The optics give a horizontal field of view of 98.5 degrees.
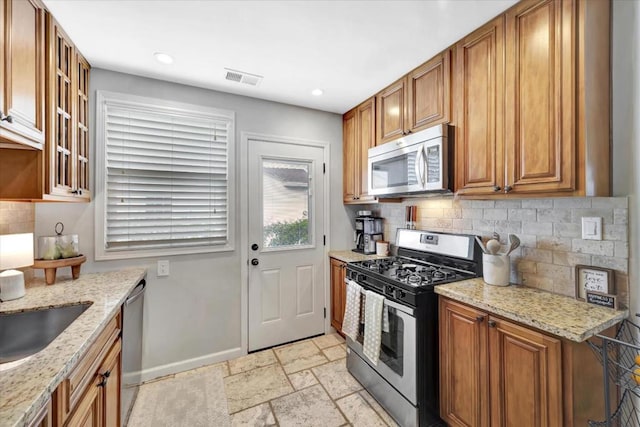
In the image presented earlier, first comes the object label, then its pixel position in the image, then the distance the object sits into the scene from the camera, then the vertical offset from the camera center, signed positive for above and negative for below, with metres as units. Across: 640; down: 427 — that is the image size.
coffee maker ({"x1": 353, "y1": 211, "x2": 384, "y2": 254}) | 3.02 -0.20
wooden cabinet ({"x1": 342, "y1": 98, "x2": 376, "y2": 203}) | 2.76 +0.69
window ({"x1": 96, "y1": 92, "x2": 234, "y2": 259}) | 2.19 +0.30
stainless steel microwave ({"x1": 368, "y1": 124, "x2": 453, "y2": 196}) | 1.88 +0.38
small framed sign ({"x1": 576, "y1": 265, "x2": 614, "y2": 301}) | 1.38 -0.35
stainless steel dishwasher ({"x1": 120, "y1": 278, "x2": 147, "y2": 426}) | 1.62 -0.87
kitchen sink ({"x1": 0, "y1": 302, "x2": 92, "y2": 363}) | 1.31 -0.57
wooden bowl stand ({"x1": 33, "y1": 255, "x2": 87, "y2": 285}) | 1.71 -0.33
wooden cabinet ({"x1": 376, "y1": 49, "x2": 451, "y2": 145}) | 1.95 +0.90
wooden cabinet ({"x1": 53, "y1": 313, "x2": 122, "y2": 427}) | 0.92 -0.70
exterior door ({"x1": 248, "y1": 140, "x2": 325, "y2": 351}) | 2.73 -0.31
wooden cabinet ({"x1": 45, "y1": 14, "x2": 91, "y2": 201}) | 1.53 +0.59
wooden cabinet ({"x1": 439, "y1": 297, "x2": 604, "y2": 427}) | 1.18 -0.78
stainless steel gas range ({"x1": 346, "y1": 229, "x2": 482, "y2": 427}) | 1.71 -0.74
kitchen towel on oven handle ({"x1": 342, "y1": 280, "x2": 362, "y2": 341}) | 2.20 -0.80
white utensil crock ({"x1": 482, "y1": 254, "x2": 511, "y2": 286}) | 1.72 -0.36
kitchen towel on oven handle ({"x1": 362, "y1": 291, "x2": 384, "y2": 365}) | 1.94 -0.81
